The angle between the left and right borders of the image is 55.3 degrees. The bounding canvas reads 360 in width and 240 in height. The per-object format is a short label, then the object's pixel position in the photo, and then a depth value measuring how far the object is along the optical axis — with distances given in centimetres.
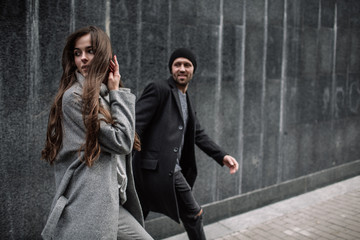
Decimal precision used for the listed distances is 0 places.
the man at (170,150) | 310
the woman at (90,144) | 187
